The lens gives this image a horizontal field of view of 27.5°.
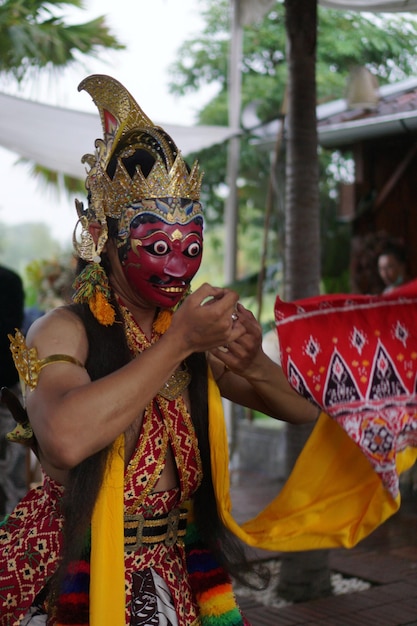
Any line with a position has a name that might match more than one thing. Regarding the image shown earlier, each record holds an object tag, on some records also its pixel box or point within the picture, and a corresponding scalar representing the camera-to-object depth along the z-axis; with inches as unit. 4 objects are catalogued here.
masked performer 79.6
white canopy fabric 293.6
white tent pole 342.3
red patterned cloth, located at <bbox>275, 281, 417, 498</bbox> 86.0
